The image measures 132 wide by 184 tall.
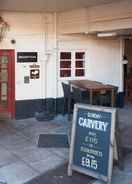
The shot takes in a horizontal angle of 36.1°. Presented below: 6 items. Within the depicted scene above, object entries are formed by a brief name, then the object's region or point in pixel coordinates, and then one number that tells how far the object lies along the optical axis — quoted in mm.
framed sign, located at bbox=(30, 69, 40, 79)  6039
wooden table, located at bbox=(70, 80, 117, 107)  5634
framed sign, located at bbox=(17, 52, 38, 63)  5859
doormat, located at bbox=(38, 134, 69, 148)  4366
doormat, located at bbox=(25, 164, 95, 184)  3226
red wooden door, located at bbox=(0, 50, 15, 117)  5824
